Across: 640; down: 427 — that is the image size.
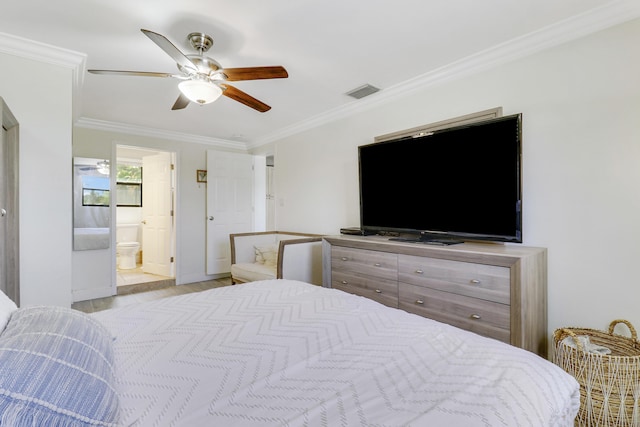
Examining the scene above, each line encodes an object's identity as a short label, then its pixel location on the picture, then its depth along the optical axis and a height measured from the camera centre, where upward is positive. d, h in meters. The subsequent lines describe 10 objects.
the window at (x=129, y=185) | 6.50 +0.59
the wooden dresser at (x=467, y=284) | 1.81 -0.49
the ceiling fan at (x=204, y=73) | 2.01 +0.95
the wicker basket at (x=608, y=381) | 1.56 -0.87
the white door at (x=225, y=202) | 4.95 +0.18
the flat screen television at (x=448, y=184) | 2.08 +0.23
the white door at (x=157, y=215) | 5.01 -0.04
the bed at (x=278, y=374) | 0.68 -0.46
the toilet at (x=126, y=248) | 5.78 -0.66
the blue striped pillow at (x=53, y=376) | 0.56 -0.34
